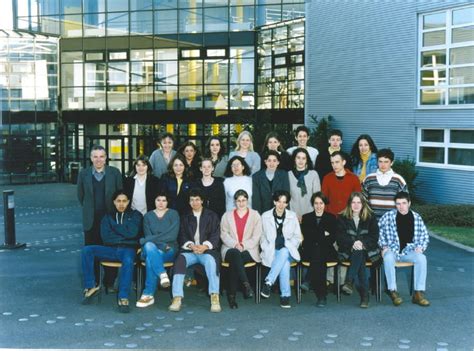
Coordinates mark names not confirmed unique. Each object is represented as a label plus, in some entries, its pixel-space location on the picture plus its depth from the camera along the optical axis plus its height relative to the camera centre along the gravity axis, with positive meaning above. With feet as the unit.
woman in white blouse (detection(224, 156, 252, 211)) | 26.37 -2.02
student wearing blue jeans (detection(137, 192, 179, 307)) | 23.61 -4.18
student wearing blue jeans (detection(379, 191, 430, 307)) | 24.13 -3.92
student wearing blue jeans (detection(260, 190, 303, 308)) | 23.90 -4.16
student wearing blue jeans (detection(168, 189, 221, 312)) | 23.40 -4.28
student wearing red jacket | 25.86 -2.06
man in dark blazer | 25.95 -2.42
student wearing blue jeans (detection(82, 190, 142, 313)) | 23.98 -4.23
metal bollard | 37.37 -5.22
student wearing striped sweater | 25.67 -2.10
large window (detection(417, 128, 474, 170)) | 54.70 -1.25
